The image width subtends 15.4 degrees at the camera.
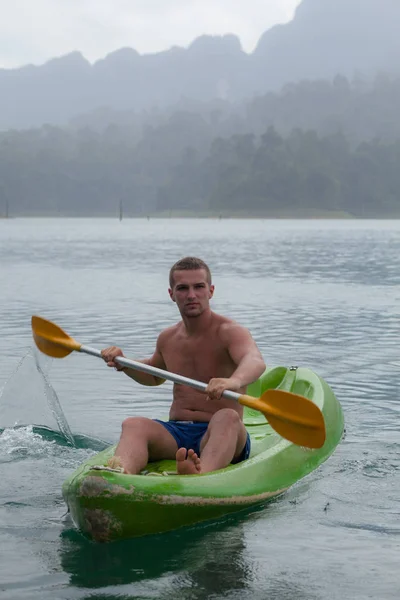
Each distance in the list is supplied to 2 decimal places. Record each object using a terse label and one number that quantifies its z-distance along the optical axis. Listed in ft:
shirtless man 27.71
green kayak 25.27
